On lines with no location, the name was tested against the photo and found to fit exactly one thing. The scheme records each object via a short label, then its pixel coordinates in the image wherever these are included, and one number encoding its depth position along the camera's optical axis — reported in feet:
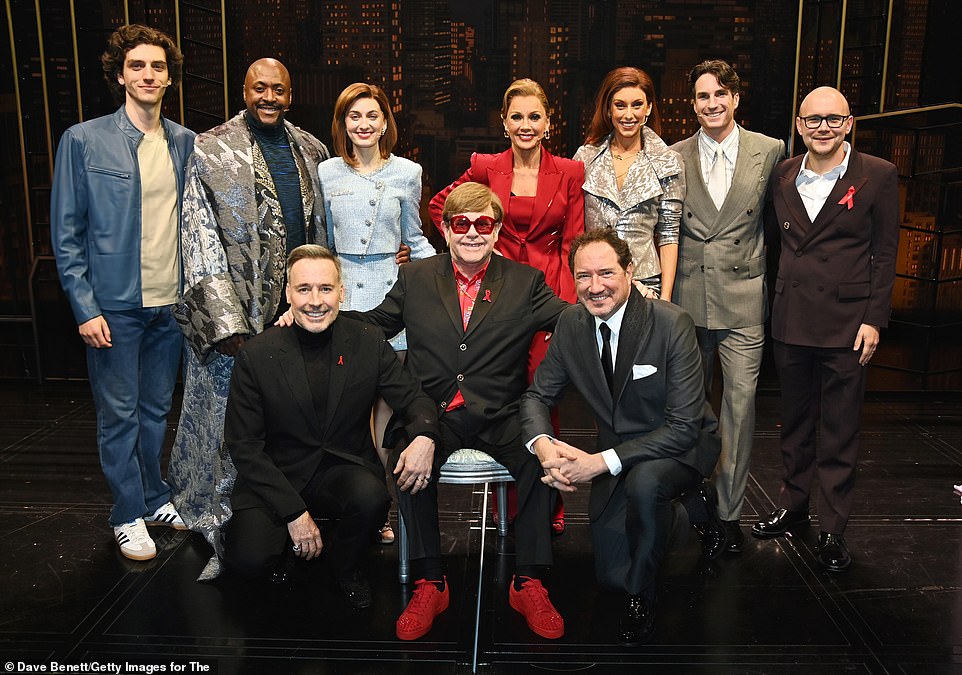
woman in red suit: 11.72
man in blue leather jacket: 11.34
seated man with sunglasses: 10.16
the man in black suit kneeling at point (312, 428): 10.17
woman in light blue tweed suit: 11.63
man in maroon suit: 11.09
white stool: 10.39
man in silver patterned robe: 11.14
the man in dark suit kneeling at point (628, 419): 9.81
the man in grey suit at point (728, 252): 11.58
